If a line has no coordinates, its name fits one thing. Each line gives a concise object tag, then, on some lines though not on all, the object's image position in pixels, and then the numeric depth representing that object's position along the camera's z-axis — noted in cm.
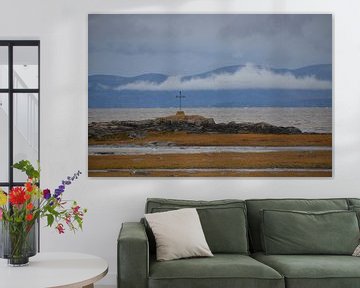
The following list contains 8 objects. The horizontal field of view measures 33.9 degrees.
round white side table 316
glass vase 345
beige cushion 410
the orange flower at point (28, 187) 345
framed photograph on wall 489
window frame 496
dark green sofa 378
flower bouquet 344
